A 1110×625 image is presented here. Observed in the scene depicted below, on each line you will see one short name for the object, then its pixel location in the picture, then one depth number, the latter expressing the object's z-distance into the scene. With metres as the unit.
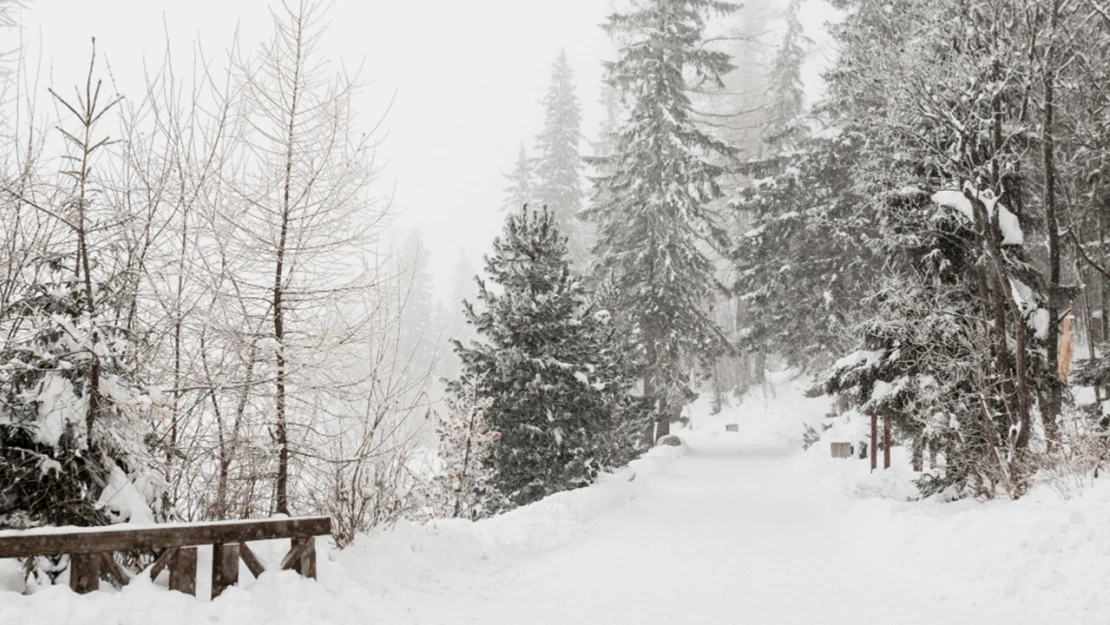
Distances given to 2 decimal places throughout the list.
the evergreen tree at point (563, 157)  38.94
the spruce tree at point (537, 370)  14.82
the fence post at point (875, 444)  17.42
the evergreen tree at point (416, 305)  51.34
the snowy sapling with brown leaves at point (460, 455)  12.70
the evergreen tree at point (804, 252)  23.98
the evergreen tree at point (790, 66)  36.38
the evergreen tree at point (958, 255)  10.98
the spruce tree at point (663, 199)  26.33
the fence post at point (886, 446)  16.52
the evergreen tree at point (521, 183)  42.41
